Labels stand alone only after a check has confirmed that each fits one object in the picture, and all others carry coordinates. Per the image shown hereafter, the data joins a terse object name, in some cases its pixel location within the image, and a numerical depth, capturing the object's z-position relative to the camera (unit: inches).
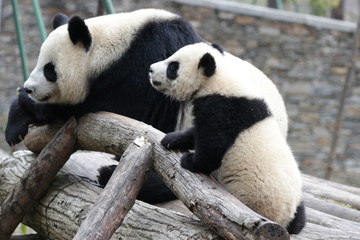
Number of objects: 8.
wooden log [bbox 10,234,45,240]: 425.6
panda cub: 287.9
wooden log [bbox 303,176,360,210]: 444.7
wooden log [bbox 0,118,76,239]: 367.9
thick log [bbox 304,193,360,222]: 404.5
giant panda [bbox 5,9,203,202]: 365.7
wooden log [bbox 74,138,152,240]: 281.4
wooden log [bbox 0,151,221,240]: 296.4
